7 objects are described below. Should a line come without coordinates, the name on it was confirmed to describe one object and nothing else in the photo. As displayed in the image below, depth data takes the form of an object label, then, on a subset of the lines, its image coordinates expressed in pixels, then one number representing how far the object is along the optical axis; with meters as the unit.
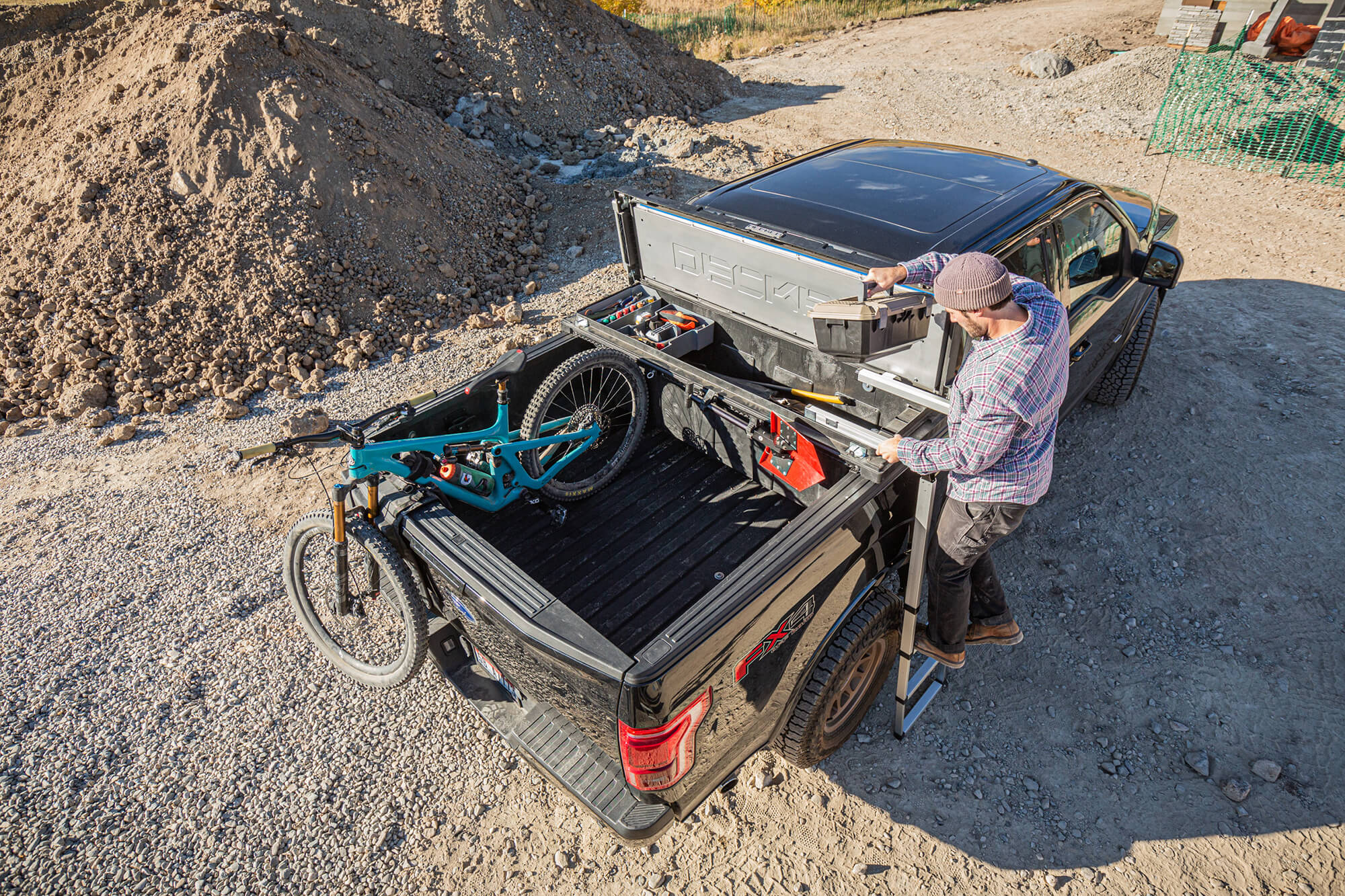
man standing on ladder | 2.69
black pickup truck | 2.58
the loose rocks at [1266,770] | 3.44
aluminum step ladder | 3.08
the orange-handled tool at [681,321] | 4.17
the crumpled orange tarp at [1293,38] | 13.44
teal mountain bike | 3.10
